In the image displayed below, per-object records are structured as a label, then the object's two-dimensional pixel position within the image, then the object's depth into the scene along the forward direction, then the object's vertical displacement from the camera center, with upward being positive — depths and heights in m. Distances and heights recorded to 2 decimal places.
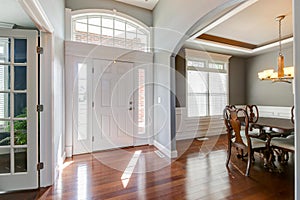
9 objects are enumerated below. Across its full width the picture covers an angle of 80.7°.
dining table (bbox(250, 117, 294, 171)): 2.66 -0.45
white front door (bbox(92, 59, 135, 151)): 3.83 -0.06
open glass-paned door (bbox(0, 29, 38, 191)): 2.19 -0.09
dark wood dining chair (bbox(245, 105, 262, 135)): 3.39 -0.35
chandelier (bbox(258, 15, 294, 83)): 3.35 +0.56
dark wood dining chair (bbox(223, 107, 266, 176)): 2.67 -0.61
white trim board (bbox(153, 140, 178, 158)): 3.44 -1.01
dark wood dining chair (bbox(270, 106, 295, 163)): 2.64 -0.67
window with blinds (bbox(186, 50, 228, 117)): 5.20 +0.46
